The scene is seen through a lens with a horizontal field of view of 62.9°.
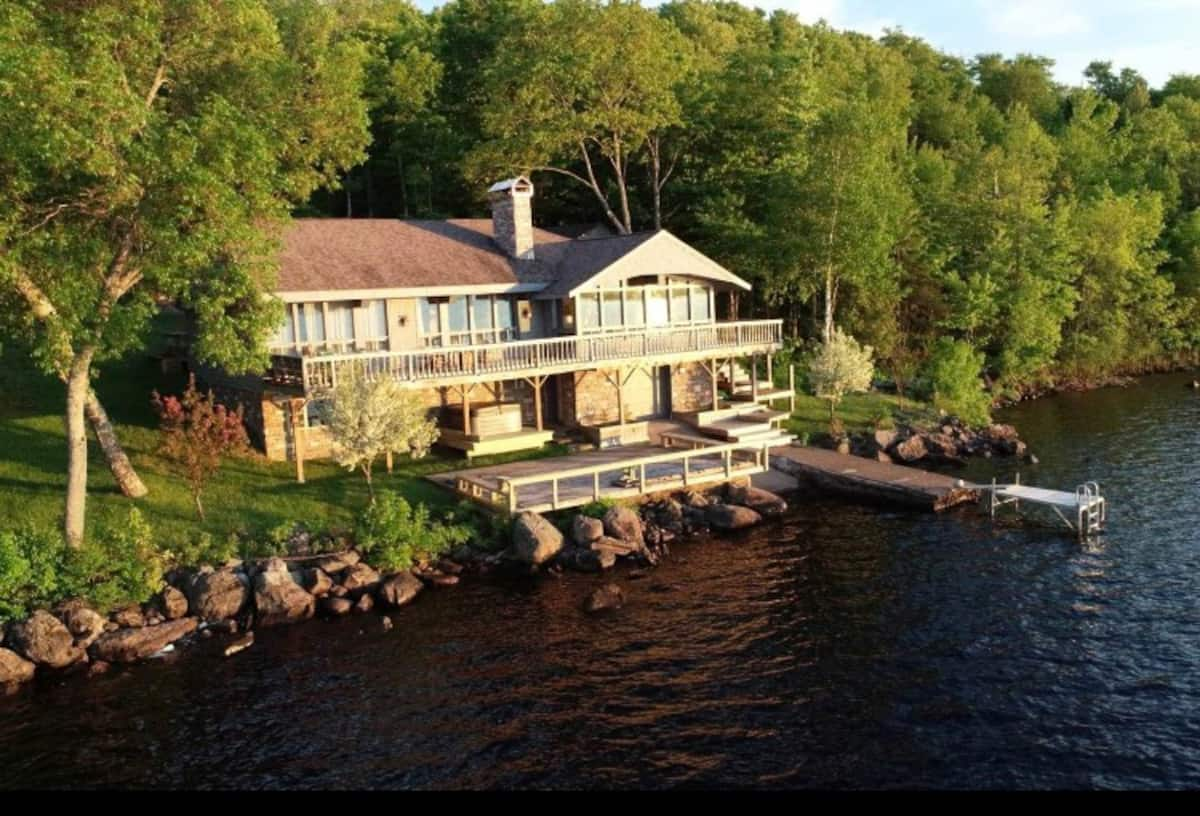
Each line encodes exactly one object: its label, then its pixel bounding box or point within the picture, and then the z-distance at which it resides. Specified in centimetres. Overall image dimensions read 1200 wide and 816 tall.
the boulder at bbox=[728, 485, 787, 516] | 3089
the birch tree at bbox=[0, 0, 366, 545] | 2170
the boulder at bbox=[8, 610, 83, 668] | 2058
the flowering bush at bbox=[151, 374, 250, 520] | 2600
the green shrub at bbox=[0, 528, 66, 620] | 2200
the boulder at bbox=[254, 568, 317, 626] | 2302
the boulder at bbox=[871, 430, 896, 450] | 3794
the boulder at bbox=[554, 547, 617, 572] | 2618
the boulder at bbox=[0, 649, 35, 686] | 1992
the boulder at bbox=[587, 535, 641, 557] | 2669
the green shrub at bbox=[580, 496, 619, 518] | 2849
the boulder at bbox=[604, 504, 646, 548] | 2745
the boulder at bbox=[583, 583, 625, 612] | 2325
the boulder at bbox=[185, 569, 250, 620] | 2284
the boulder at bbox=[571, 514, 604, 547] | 2700
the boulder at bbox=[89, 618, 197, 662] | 2108
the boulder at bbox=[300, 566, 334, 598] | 2395
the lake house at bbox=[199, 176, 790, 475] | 3136
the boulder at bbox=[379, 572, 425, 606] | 2388
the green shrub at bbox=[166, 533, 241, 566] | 2442
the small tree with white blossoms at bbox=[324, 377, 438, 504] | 2711
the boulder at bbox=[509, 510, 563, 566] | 2622
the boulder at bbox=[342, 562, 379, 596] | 2427
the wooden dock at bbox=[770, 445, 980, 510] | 3131
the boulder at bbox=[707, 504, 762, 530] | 2945
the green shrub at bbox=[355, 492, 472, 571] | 2534
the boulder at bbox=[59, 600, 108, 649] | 2133
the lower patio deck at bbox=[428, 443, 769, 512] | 2803
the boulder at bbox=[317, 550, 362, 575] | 2481
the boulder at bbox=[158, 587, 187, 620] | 2264
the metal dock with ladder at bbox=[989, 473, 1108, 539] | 2778
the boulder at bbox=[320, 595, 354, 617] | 2339
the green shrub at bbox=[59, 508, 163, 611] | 2261
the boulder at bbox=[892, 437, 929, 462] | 3766
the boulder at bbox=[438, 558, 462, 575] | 2583
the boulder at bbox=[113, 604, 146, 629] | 2209
